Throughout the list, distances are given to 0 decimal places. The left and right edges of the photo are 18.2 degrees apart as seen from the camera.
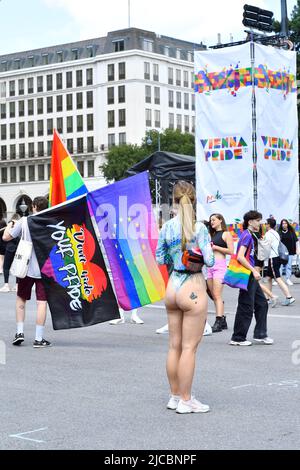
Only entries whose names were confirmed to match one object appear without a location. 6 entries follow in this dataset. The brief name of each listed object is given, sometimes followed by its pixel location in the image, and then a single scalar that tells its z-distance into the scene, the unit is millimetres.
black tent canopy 27328
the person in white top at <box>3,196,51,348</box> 11547
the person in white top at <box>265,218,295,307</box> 17734
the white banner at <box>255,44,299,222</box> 20203
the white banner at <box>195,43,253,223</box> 20125
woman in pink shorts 13266
